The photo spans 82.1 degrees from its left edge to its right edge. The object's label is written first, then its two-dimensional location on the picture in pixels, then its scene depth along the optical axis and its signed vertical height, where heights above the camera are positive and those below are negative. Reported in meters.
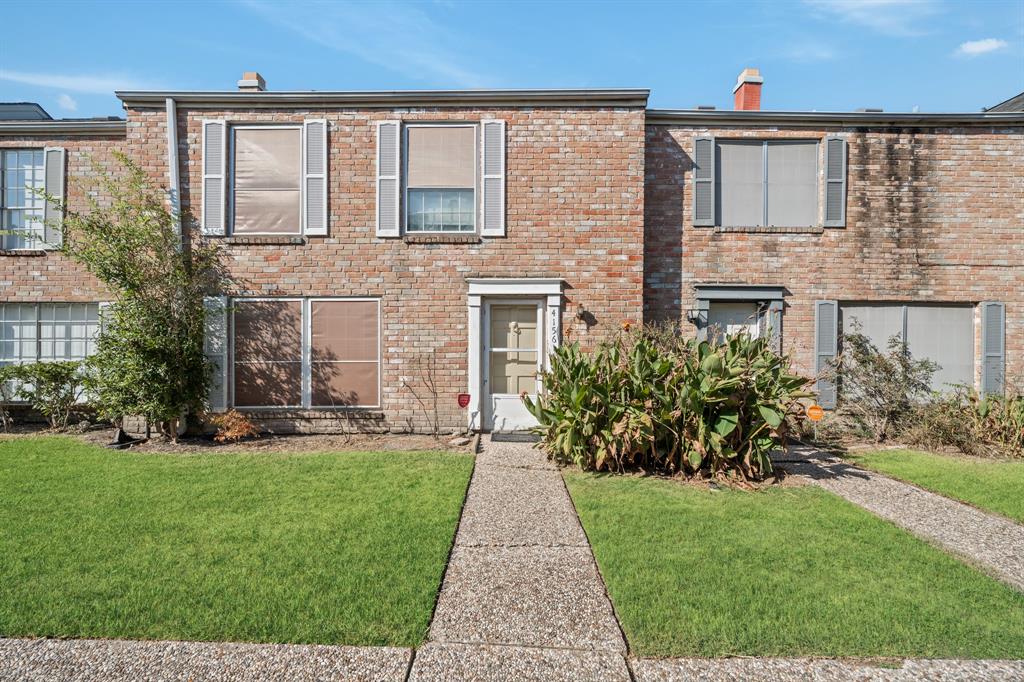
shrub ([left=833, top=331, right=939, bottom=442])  9.27 -0.66
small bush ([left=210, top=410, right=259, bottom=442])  8.38 -1.29
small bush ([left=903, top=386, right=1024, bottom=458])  8.05 -1.15
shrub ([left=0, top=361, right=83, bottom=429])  9.31 -0.81
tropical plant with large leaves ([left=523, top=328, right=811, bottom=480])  6.23 -0.72
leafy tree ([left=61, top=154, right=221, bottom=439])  8.14 +0.48
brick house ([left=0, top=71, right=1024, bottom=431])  9.05 +1.62
